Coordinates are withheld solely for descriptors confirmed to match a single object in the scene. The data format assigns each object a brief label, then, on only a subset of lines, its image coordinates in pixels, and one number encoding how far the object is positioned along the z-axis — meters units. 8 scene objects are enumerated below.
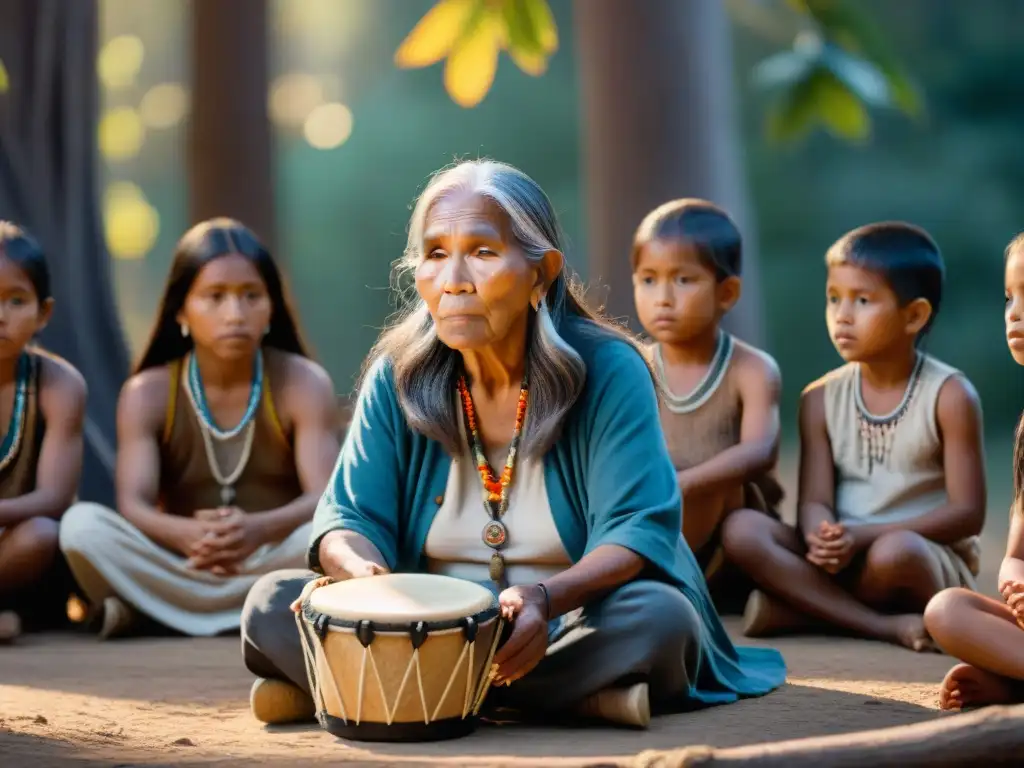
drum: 6.96
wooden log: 5.50
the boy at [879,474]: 10.59
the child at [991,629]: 7.78
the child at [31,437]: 11.37
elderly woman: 7.73
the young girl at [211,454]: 11.34
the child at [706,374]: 11.30
